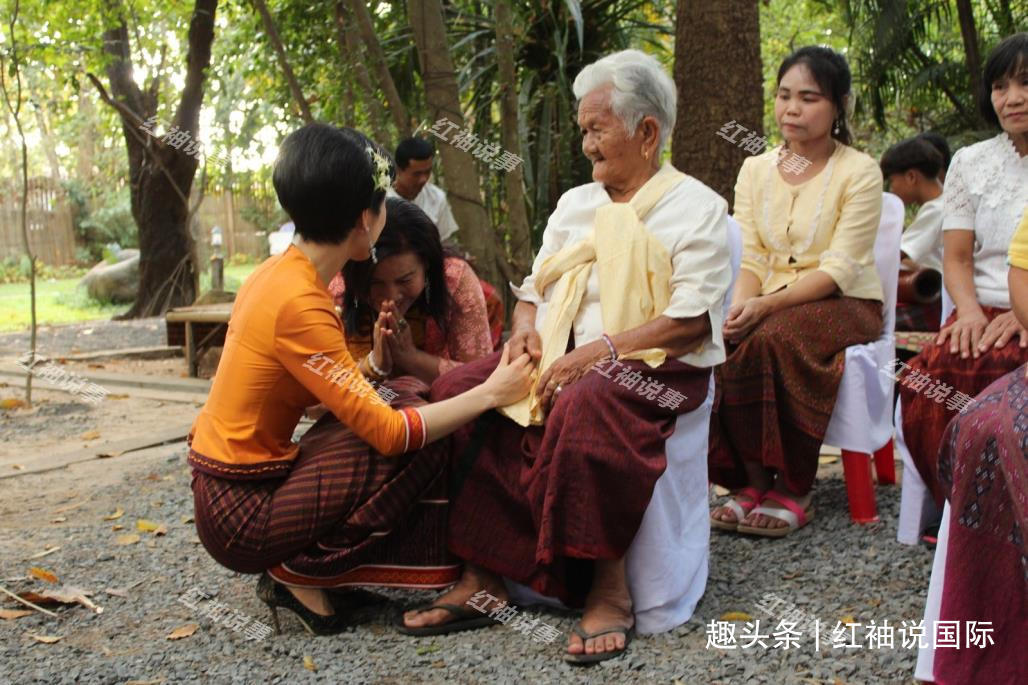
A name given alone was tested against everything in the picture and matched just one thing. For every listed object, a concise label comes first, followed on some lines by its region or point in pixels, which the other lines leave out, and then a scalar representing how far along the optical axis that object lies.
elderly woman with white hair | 2.80
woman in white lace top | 3.32
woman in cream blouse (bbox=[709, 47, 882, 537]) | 3.72
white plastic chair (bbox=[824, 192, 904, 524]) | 3.80
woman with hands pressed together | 3.36
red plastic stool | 3.81
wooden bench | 8.02
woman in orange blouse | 2.75
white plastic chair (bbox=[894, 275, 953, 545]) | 3.52
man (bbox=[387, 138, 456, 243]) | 5.85
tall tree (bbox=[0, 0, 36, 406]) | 6.71
